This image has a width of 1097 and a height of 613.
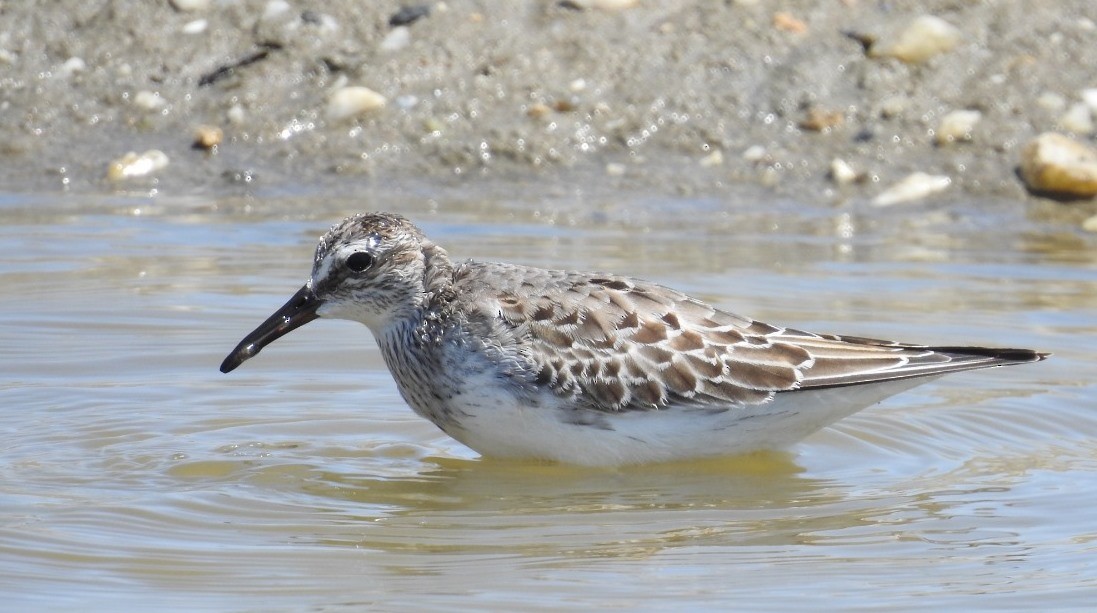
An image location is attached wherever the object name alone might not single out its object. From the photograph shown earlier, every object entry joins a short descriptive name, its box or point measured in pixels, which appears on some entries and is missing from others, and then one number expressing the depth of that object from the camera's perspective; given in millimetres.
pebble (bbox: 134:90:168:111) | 13711
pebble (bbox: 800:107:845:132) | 13406
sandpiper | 7297
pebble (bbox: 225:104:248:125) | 13625
